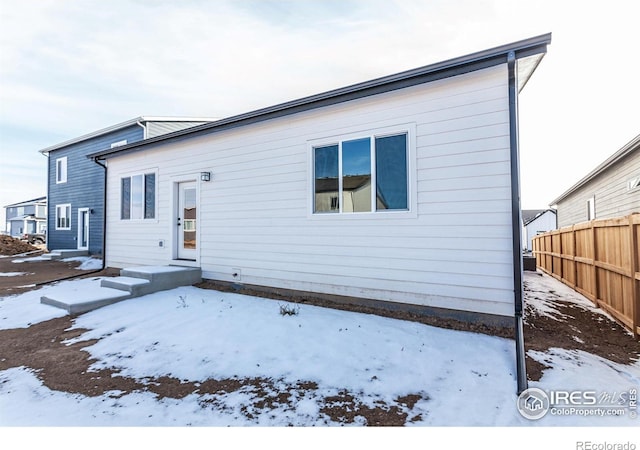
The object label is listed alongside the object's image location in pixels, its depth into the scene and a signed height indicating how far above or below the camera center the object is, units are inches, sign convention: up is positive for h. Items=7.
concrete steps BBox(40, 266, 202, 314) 210.7 -42.8
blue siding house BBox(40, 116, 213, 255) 545.0 +109.3
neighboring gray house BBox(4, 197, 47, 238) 1305.4 +77.7
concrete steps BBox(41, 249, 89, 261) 528.2 -33.9
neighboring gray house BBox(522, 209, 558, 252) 1126.2 +28.0
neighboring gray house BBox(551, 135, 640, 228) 333.1 +61.5
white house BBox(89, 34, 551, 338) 160.9 +28.6
